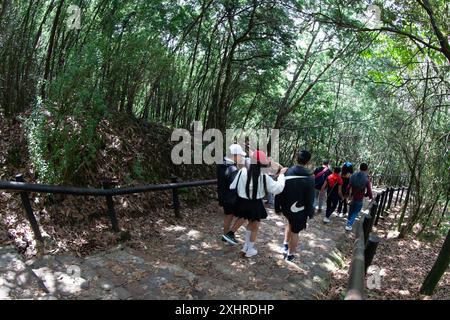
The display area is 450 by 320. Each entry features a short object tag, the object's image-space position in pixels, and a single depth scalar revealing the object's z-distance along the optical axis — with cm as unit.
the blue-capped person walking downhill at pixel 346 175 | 833
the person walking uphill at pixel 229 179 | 518
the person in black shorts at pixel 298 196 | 494
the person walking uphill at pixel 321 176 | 872
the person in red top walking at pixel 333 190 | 808
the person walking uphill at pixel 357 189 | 766
